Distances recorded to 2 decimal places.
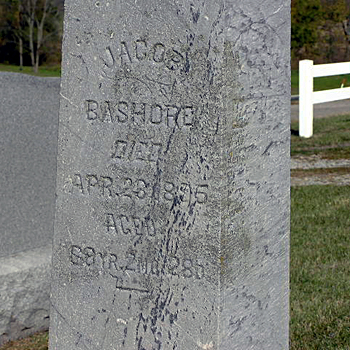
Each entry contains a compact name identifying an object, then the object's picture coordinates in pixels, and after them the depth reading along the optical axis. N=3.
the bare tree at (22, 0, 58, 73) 44.09
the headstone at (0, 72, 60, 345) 4.91
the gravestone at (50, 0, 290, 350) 2.68
